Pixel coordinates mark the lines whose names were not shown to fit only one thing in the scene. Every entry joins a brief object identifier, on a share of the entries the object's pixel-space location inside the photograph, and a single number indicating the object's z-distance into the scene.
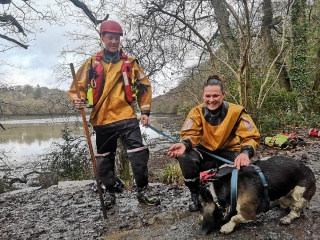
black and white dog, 2.18
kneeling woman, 2.57
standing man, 3.13
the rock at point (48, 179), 7.28
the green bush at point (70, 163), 7.53
